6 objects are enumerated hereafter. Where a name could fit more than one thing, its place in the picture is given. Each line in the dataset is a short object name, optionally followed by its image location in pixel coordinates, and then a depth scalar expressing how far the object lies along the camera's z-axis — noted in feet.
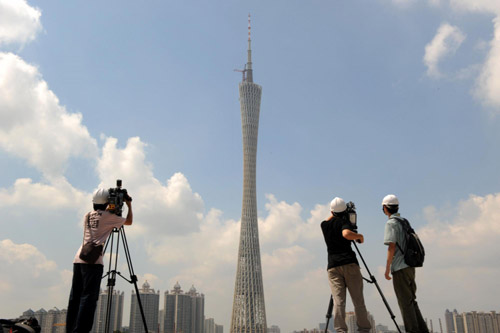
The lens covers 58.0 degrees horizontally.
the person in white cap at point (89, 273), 12.53
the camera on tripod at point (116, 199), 14.12
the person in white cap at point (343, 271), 13.75
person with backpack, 13.81
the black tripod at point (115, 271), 15.26
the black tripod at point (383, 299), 15.26
